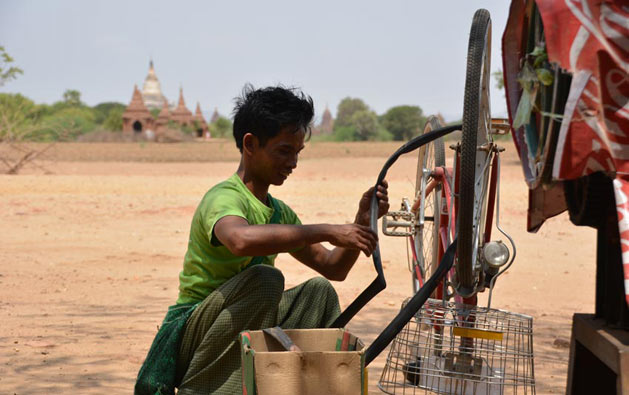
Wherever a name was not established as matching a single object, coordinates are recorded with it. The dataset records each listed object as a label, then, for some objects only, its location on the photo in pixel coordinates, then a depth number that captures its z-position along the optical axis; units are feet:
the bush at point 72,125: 65.21
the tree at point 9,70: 81.41
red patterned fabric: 6.68
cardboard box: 7.25
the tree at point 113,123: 214.07
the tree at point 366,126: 212.43
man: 8.33
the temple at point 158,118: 202.08
